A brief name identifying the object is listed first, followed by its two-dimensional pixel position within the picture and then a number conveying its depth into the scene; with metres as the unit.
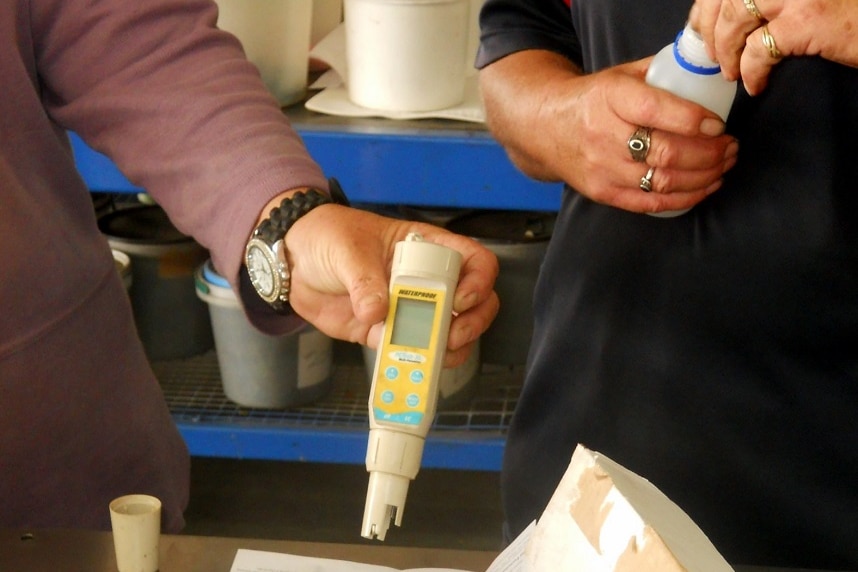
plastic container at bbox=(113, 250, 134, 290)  2.36
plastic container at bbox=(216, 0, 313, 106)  2.10
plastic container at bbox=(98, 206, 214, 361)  2.48
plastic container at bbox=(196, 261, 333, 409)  2.39
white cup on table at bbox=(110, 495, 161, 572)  1.33
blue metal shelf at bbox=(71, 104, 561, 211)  2.05
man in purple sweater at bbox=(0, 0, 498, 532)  1.44
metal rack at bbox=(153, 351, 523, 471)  2.41
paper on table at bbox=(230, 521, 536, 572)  1.36
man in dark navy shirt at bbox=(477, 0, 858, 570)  1.40
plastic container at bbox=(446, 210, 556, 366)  2.30
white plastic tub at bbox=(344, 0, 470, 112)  2.00
